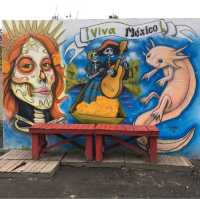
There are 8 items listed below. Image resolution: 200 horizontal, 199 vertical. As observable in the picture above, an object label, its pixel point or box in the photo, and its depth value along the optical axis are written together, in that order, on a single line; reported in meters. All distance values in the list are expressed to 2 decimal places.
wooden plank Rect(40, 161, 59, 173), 4.26
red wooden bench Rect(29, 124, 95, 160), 4.69
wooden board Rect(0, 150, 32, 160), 4.83
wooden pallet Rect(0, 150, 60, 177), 4.18
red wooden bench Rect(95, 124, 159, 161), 4.63
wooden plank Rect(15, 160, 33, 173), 4.25
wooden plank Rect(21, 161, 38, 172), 4.27
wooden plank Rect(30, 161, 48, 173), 4.26
